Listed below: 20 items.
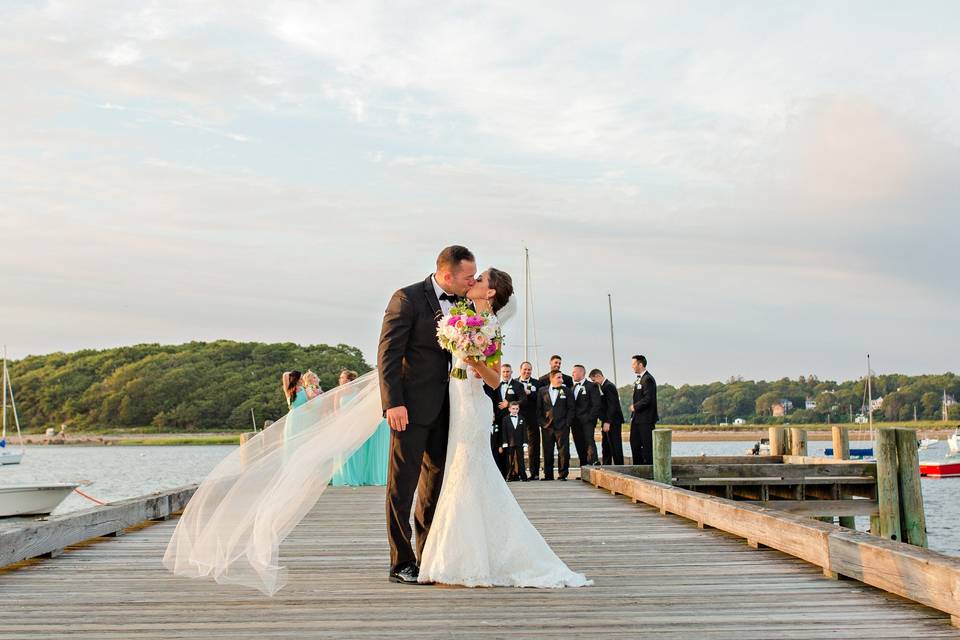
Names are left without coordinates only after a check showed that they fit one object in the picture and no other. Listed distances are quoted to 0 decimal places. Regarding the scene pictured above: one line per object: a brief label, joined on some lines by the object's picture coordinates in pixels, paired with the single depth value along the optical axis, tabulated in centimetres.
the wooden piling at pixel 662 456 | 1311
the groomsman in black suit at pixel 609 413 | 1797
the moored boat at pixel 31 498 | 1972
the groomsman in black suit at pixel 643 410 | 1656
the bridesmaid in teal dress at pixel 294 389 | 1545
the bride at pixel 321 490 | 583
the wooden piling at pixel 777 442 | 1892
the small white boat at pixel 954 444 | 7206
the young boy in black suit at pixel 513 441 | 1755
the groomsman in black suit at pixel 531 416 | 1805
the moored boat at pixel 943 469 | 5231
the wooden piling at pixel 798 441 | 1823
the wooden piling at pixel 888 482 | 1224
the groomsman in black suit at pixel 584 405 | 1794
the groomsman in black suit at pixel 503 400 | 1616
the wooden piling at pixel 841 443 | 1850
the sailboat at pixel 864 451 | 6265
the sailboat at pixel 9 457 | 6016
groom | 595
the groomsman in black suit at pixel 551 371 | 1773
